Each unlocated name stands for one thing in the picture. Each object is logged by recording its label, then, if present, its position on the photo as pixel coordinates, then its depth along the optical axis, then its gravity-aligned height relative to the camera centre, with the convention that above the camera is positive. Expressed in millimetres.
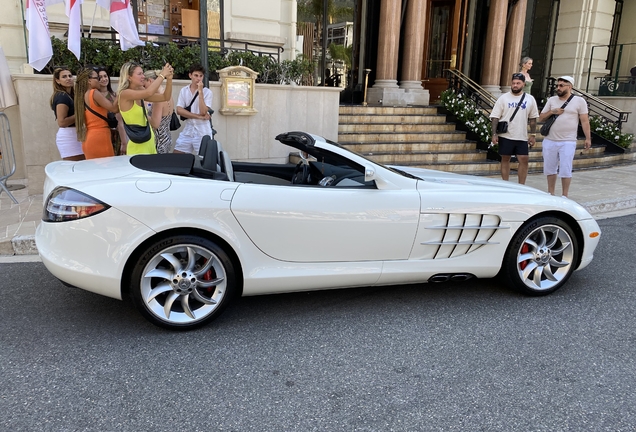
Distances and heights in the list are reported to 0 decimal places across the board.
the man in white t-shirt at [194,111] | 6086 -269
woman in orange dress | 5312 -322
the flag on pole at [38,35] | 6297 +585
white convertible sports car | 3051 -894
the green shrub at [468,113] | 10539 -284
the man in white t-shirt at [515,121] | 6918 -279
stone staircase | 9758 -887
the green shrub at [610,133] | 12320 -674
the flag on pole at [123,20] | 6578 +844
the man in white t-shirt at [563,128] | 6707 -325
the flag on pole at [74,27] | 6152 +681
